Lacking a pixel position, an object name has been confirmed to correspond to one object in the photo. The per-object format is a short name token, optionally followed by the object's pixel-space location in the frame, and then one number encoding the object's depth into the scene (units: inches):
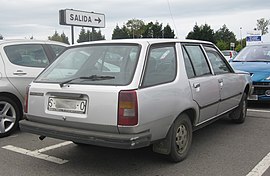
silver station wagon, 132.3
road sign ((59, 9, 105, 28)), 550.9
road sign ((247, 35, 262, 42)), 1175.7
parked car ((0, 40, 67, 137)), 211.8
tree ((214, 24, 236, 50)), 3710.1
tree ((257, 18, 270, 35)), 2787.9
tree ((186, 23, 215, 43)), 2521.2
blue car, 288.0
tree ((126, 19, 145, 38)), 2207.6
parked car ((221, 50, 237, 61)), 1061.1
